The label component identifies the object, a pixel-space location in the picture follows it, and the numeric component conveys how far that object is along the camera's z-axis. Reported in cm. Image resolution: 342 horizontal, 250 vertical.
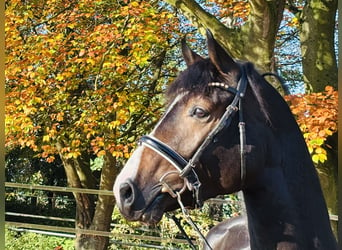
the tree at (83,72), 460
